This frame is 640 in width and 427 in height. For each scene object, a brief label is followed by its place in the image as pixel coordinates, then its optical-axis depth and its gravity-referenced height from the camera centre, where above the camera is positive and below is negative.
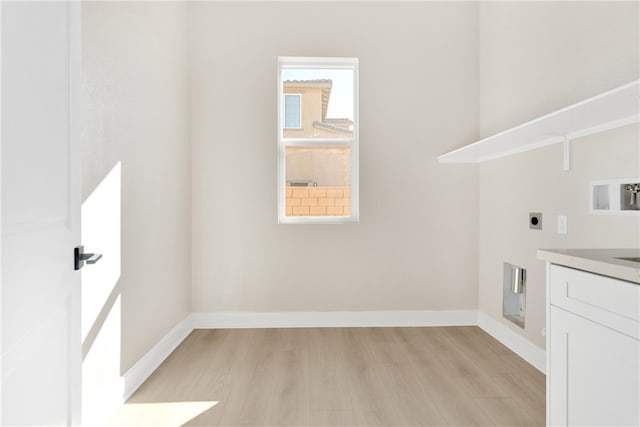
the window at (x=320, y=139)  3.22 +0.64
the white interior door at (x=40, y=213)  0.82 +0.00
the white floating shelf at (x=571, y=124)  1.40 +0.44
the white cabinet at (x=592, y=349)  1.03 -0.43
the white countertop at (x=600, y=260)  1.04 -0.16
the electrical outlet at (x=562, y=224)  2.09 -0.07
